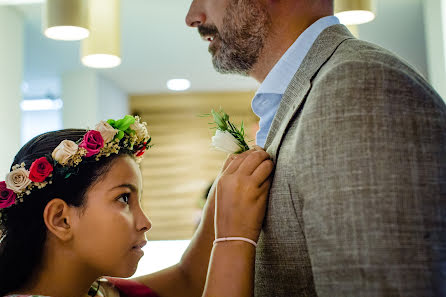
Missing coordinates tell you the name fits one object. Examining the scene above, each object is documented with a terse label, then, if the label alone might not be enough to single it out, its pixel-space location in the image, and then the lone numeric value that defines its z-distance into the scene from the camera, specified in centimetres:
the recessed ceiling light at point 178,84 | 698
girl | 140
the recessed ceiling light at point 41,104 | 770
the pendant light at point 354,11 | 257
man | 79
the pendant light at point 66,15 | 243
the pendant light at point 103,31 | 274
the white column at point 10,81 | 441
